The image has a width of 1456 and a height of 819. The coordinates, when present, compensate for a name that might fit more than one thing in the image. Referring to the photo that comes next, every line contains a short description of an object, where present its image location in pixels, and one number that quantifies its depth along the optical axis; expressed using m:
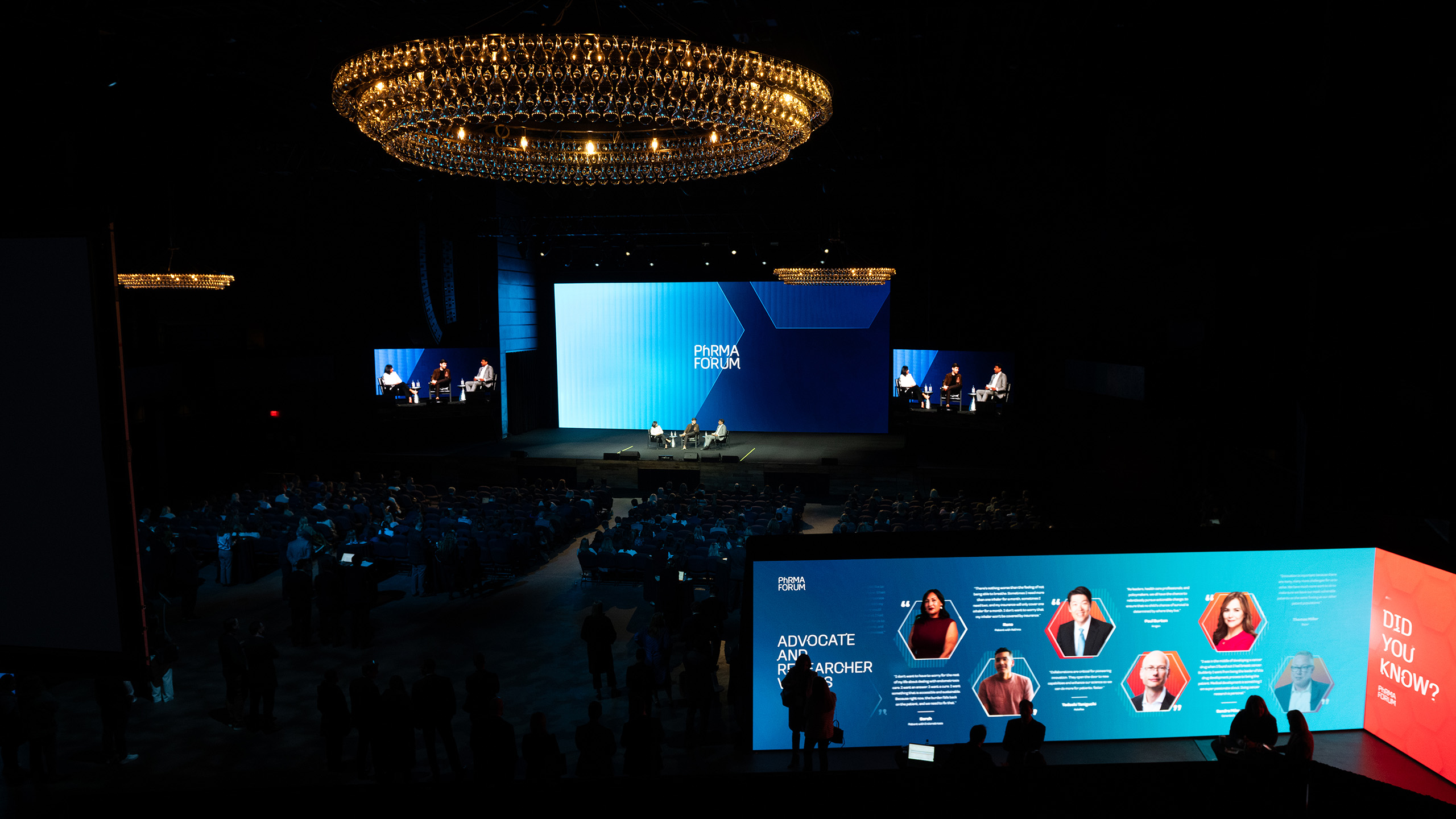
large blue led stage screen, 26.55
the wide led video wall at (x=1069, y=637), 7.70
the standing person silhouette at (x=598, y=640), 8.79
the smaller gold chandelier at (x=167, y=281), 15.62
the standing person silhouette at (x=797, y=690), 7.21
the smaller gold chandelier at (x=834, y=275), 19.00
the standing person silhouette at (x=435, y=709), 7.33
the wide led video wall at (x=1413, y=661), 7.05
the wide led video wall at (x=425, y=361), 22.92
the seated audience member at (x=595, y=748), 6.29
